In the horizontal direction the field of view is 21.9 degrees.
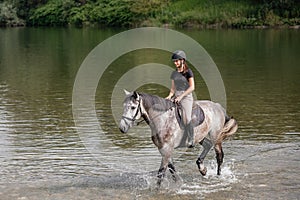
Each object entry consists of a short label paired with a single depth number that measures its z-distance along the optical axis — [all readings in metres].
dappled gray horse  13.39
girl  14.33
